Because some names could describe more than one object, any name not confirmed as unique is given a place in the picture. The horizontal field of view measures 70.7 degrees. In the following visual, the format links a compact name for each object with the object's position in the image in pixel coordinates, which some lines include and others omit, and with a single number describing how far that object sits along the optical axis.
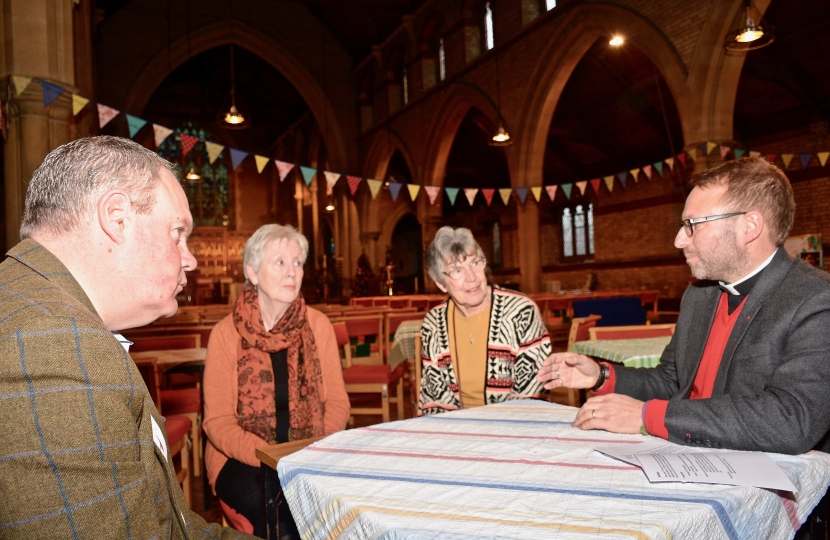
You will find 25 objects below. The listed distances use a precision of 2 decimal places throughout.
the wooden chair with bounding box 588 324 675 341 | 3.76
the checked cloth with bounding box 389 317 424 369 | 3.94
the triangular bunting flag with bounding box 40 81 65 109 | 5.26
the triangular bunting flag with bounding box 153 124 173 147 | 6.39
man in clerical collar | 1.30
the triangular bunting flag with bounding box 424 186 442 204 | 12.73
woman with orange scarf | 2.12
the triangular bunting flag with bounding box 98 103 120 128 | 6.01
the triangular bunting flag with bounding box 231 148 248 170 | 7.36
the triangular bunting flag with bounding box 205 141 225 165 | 7.10
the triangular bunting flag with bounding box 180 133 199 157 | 7.14
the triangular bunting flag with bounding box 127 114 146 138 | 6.06
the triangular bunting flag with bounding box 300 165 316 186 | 8.49
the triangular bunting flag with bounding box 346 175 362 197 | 10.52
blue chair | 5.46
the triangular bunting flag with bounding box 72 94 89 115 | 5.60
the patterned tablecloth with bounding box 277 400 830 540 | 0.95
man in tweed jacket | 0.64
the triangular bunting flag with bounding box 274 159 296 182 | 8.58
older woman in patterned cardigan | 2.40
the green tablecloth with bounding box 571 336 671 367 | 3.04
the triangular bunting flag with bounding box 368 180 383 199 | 10.40
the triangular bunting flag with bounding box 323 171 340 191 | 9.67
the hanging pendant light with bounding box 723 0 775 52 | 5.87
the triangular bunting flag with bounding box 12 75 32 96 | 5.11
